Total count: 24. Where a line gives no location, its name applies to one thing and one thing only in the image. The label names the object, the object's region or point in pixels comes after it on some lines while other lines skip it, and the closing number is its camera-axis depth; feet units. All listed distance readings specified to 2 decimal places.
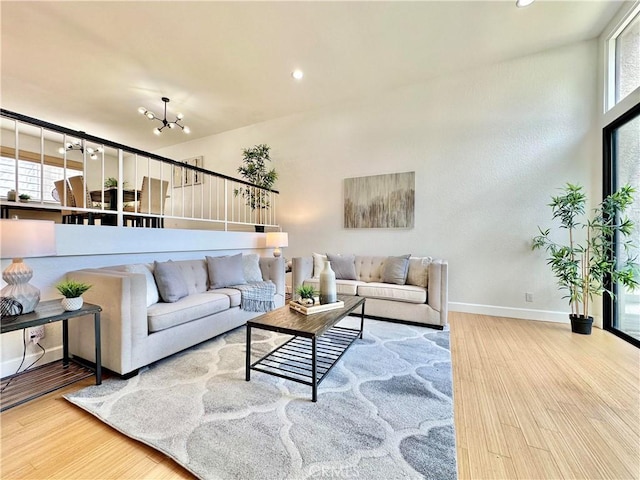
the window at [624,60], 9.36
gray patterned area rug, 4.11
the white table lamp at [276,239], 15.12
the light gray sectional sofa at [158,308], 6.37
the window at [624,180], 9.37
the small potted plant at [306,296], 7.49
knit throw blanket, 10.04
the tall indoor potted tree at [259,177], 17.25
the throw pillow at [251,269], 11.49
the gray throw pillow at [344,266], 13.24
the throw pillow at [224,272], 10.21
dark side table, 5.41
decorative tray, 7.18
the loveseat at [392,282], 10.60
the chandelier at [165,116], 15.12
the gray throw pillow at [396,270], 11.90
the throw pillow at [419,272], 11.64
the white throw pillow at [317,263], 13.97
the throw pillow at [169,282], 8.17
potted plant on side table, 5.98
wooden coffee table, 5.97
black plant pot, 9.97
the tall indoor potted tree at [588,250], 9.53
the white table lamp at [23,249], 5.15
